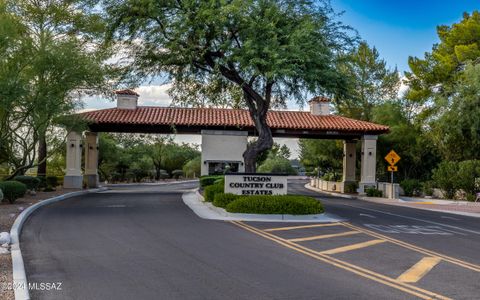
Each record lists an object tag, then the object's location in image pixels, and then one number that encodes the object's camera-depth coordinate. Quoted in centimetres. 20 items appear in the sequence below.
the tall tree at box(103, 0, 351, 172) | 1981
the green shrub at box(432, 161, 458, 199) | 3450
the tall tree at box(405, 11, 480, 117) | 4078
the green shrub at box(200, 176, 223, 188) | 3056
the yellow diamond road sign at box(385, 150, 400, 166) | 3403
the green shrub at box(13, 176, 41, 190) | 2670
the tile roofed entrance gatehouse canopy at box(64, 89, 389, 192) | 3516
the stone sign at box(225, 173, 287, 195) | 2084
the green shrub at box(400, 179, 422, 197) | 3825
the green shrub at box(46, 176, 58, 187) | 3271
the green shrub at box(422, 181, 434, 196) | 3725
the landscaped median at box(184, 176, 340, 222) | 1841
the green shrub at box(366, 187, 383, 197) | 3628
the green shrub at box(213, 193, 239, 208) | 2003
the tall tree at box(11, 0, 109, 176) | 2283
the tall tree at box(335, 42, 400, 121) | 5234
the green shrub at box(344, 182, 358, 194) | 4038
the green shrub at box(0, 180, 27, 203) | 2073
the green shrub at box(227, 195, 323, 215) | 1853
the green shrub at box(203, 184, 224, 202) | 2247
